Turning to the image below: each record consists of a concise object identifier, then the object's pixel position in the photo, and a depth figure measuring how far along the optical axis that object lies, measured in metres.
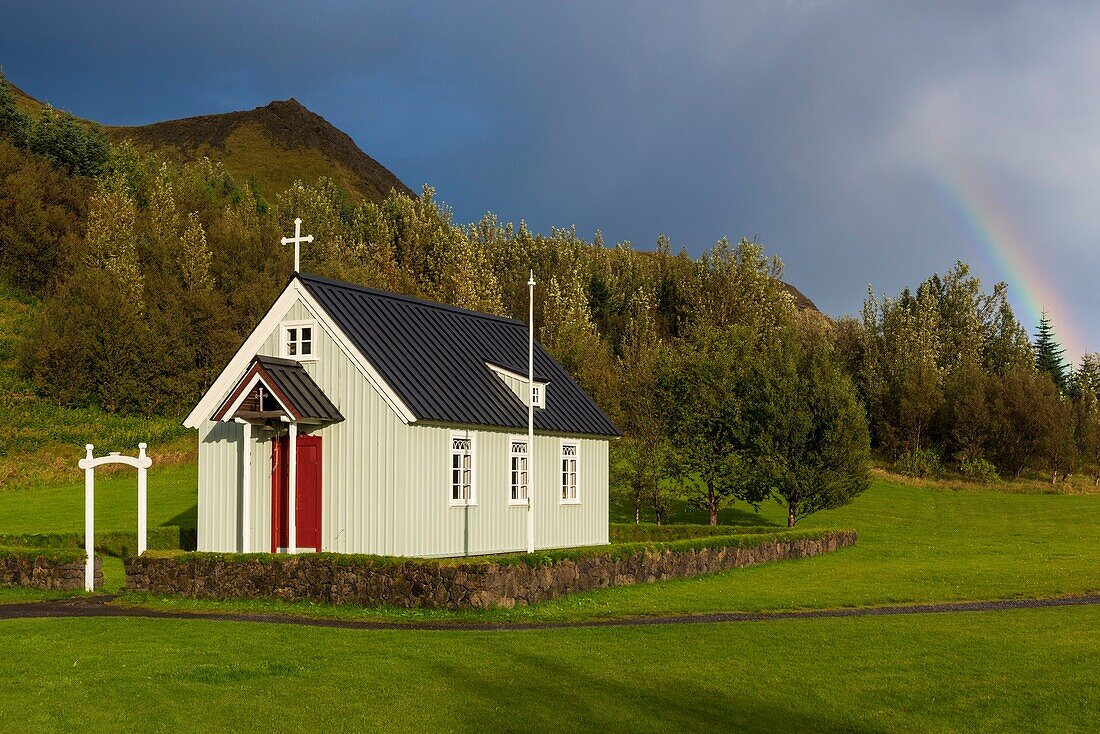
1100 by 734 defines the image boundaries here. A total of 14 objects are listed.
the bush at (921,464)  74.38
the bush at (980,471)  73.69
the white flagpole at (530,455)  25.14
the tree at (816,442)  42.72
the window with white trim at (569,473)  33.25
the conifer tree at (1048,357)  102.12
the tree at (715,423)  44.19
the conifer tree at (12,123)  92.12
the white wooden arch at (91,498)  24.33
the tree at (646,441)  44.81
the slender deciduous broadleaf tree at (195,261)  71.94
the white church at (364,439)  26.11
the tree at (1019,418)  77.94
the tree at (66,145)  92.31
